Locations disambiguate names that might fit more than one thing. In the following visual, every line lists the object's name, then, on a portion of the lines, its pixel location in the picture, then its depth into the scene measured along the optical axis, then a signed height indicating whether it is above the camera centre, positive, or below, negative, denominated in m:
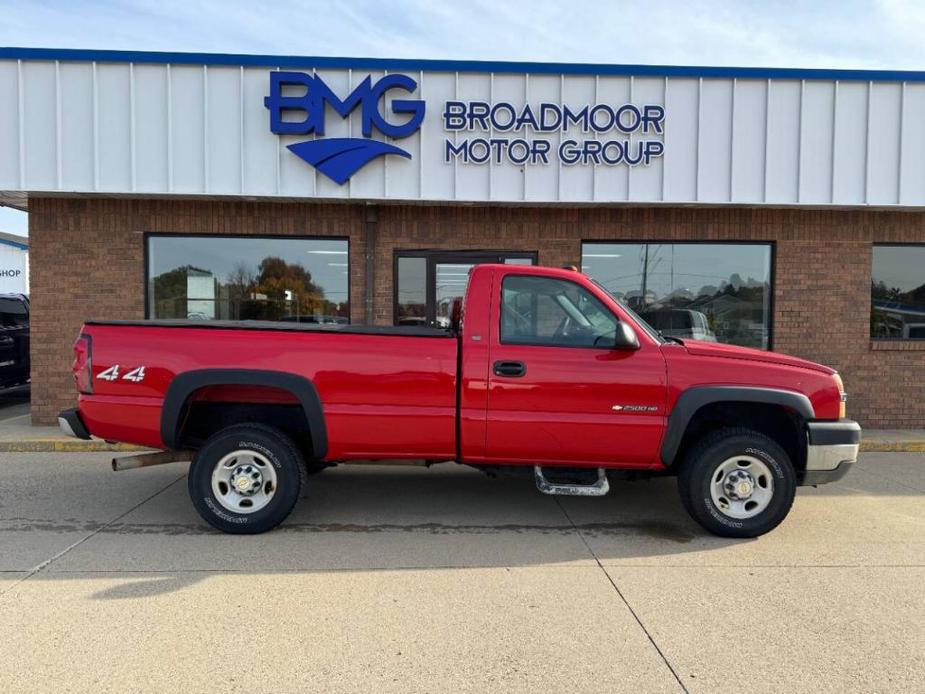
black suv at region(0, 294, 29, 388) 11.87 -0.46
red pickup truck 4.79 -0.54
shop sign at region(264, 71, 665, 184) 8.39 +2.50
